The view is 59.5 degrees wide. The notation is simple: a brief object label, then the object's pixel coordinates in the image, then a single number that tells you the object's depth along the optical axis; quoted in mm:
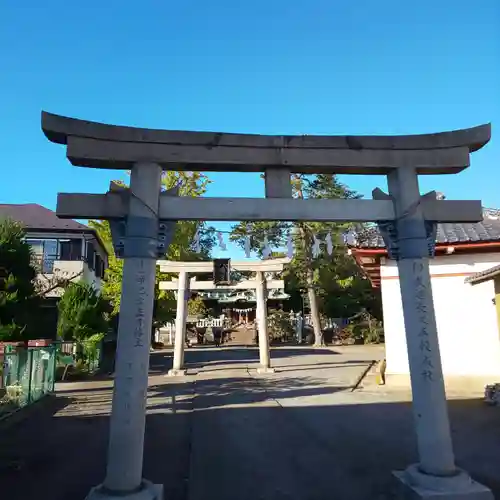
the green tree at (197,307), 33719
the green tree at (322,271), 26531
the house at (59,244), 24406
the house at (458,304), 12414
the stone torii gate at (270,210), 4125
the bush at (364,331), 29750
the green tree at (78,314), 16641
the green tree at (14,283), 14031
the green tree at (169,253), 23203
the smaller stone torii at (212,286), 16156
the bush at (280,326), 33656
